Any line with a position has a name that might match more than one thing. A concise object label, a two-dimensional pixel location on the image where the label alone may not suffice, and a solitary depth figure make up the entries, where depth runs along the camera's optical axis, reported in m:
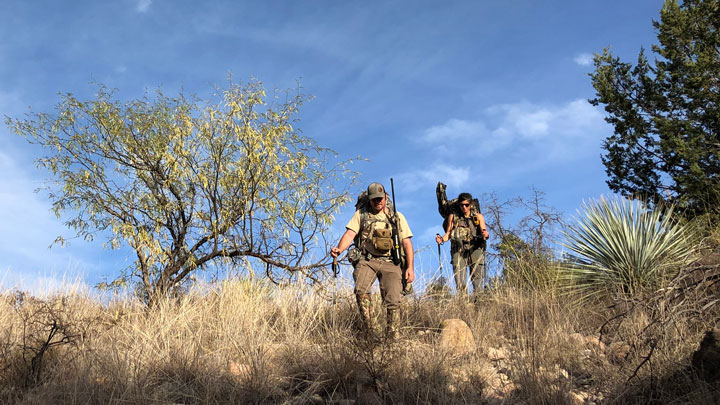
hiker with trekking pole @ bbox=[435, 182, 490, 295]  9.15
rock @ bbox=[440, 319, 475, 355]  6.20
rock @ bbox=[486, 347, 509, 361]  6.07
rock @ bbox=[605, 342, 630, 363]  5.75
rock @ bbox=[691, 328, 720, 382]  4.45
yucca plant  8.78
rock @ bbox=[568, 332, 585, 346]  6.24
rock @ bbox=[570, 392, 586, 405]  4.55
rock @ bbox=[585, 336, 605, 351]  6.33
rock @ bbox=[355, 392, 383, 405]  4.71
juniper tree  16.36
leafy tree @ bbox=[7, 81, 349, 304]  11.40
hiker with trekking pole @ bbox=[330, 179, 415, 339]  7.07
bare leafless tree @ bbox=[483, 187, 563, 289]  9.31
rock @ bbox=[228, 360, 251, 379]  5.12
